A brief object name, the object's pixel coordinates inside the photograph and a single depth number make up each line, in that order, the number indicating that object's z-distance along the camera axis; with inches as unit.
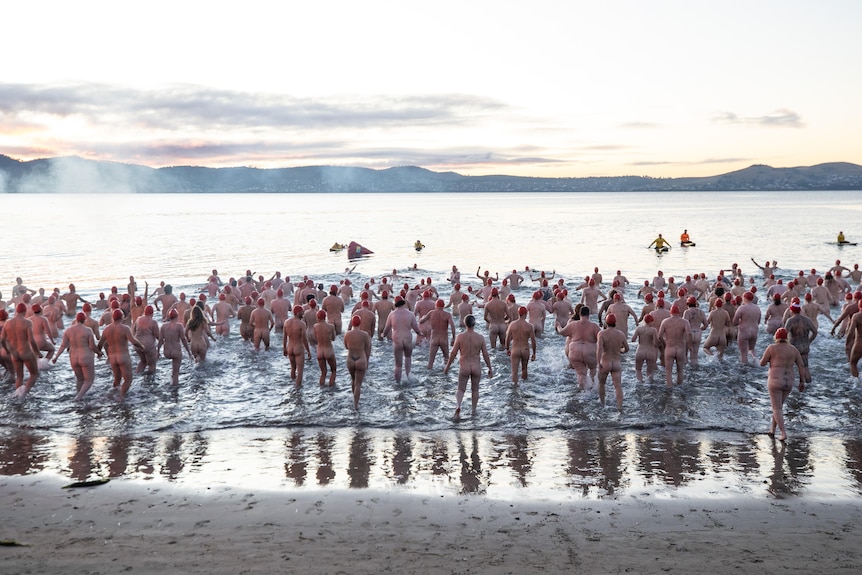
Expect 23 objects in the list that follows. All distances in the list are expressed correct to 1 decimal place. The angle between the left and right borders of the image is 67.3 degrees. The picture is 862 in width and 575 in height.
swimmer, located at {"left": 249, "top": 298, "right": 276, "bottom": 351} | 641.0
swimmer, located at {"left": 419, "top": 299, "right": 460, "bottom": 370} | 558.6
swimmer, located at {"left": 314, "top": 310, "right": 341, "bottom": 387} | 508.1
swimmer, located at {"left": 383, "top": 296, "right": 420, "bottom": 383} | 541.0
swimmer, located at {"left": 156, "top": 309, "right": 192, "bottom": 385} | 535.2
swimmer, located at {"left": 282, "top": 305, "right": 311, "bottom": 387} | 530.3
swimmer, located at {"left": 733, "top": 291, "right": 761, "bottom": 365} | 562.3
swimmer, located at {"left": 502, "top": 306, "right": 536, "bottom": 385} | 518.6
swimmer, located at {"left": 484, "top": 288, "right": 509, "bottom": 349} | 607.3
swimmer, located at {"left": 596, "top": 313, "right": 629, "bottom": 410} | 468.8
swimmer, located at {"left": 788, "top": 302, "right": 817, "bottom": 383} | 510.6
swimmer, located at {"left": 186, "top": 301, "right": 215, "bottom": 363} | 584.7
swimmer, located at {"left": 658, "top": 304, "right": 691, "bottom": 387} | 505.7
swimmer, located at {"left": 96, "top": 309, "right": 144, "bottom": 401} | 497.7
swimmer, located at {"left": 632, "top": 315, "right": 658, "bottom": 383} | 514.9
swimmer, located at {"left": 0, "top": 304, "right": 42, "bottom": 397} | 505.0
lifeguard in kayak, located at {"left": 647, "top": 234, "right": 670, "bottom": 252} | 2079.2
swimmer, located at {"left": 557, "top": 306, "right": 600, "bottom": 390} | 493.7
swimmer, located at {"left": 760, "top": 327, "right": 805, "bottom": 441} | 404.2
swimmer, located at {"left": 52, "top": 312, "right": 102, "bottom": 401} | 492.4
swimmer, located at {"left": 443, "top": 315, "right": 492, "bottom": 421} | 461.7
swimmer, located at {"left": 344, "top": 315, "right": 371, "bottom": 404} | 475.8
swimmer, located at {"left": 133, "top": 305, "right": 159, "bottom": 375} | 540.7
